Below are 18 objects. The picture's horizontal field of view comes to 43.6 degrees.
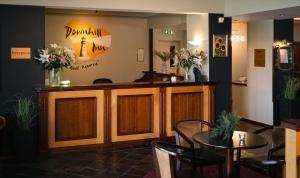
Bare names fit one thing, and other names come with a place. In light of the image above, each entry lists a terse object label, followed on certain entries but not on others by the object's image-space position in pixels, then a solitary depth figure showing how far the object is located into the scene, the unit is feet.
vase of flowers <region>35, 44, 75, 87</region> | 19.19
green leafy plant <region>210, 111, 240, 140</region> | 12.72
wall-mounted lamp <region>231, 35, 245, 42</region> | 31.92
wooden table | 11.97
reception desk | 19.08
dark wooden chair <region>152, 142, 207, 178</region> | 10.34
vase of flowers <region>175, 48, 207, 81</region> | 23.27
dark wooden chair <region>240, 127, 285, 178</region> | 11.86
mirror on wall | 26.17
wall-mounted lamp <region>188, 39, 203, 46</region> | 24.12
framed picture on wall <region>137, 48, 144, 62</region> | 33.24
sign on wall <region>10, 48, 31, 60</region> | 19.03
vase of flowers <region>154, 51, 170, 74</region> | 23.43
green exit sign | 36.73
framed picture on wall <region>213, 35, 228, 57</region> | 23.58
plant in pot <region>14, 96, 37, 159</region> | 18.15
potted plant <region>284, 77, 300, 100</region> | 24.25
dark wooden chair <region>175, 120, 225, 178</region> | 12.98
